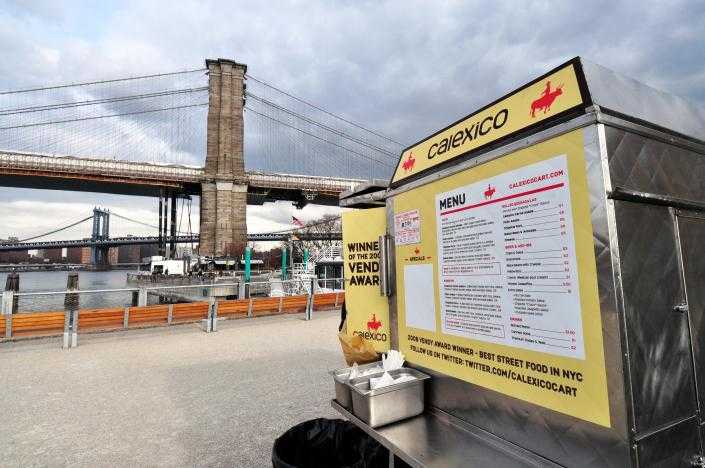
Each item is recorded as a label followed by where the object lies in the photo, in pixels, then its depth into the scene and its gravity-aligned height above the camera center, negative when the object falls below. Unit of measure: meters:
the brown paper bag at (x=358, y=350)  3.15 -0.72
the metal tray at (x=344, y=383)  2.61 -0.84
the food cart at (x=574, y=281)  1.52 -0.11
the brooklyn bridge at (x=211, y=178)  46.72 +12.51
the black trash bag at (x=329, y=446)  2.73 -1.37
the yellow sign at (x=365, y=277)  3.13 -0.11
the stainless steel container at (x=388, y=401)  2.30 -0.87
